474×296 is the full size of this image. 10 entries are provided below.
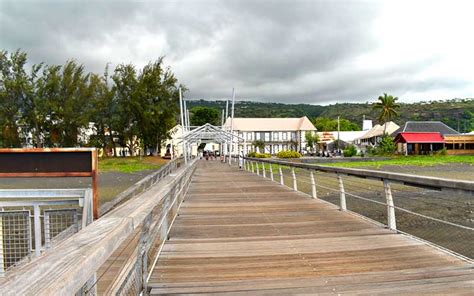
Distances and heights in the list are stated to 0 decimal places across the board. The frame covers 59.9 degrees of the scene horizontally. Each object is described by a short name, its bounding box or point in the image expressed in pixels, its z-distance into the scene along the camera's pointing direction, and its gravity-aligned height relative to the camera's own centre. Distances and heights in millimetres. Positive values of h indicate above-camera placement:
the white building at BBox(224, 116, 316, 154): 84500 +2895
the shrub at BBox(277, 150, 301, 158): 46656 -1091
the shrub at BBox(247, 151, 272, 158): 43500 -1046
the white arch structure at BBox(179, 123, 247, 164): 30397 +898
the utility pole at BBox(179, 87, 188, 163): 28762 +254
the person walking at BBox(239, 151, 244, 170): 27959 -1102
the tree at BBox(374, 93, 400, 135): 70875 +6247
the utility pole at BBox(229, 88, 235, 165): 30570 +756
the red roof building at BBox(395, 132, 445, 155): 60375 -164
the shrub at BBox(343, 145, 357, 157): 56906 -1256
